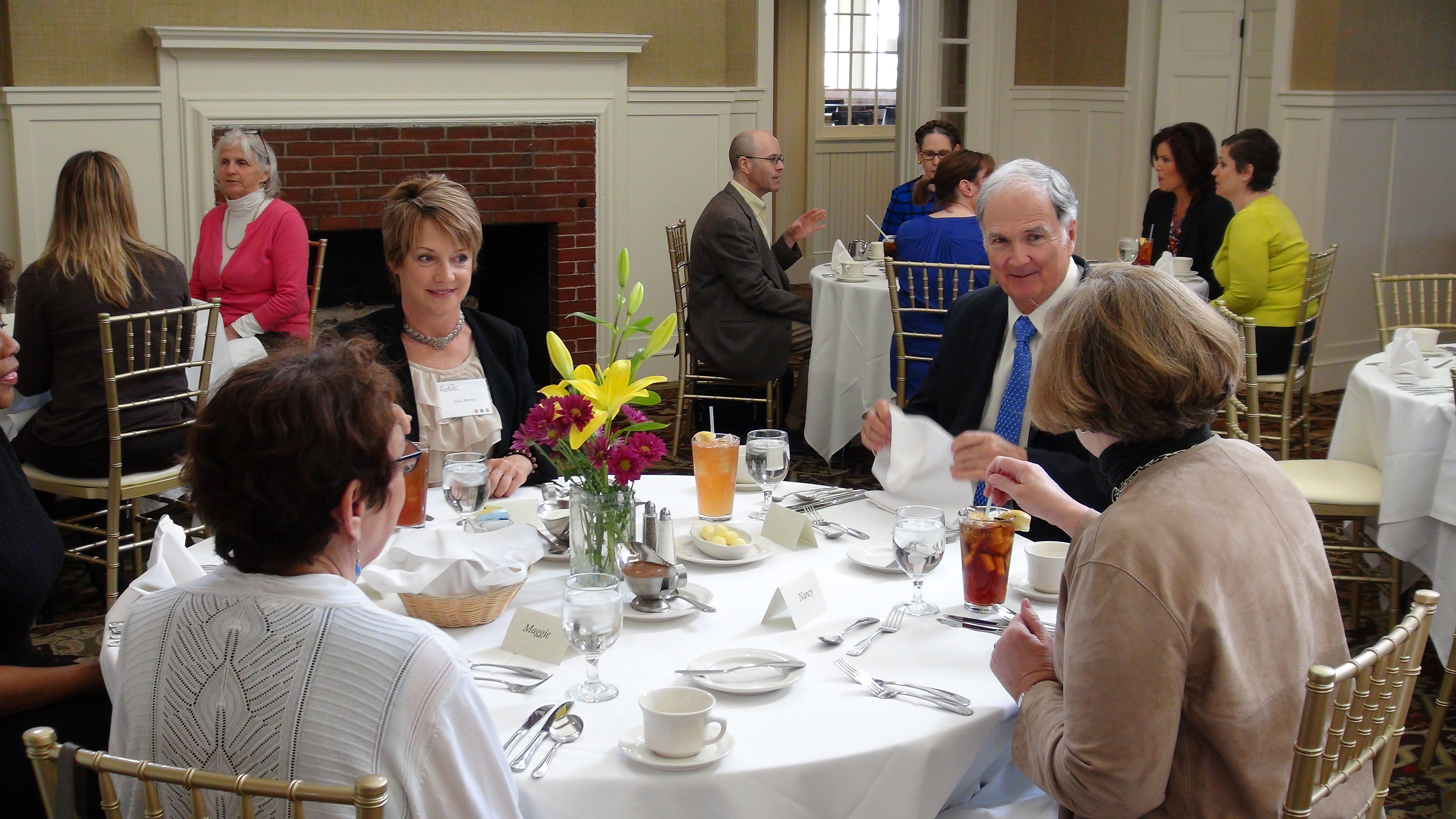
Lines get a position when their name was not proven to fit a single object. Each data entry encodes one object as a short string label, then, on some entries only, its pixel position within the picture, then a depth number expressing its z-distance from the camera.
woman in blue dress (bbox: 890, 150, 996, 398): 4.56
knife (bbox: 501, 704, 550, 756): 1.34
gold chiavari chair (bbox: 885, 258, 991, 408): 4.32
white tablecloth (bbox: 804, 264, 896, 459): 4.81
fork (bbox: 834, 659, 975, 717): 1.44
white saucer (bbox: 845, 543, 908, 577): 1.88
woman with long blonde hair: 3.47
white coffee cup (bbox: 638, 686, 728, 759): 1.29
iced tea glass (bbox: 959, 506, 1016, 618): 1.69
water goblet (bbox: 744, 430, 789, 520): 2.07
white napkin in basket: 1.61
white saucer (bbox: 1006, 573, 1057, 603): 1.76
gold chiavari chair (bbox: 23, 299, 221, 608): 3.29
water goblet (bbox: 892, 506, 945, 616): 1.67
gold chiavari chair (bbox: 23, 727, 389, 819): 0.98
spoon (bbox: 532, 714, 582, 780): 1.36
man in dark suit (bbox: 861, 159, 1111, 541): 2.49
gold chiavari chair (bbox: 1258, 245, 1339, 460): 4.57
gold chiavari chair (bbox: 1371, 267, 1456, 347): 4.13
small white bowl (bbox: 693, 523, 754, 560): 1.90
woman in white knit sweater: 1.10
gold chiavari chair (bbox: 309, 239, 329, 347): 4.62
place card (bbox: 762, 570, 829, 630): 1.66
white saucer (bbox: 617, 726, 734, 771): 1.29
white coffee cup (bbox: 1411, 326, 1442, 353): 3.63
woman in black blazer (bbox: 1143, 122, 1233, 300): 5.34
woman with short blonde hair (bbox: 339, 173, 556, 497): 2.50
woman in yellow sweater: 4.88
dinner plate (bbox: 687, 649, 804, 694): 1.45
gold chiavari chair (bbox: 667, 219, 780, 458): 5.02
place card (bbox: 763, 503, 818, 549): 1.98
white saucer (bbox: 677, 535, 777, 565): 1.90
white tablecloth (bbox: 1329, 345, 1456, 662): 2.99
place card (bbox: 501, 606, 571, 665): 1.55
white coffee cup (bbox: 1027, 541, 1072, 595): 1.76
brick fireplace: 5.36
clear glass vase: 1.68
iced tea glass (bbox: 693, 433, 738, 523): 2.04
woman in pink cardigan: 4.54
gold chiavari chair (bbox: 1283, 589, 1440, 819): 1.24
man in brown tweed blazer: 5.02
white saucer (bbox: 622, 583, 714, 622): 1.67
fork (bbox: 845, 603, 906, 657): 1.60
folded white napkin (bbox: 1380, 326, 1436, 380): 3.38
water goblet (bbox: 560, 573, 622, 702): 1.38
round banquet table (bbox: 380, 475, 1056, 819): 1.29
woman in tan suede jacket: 1.29
